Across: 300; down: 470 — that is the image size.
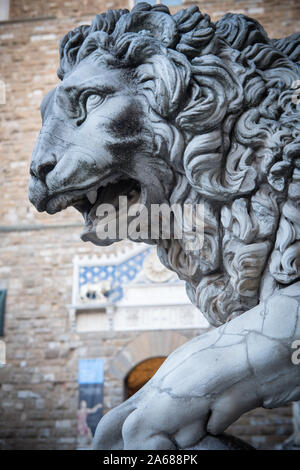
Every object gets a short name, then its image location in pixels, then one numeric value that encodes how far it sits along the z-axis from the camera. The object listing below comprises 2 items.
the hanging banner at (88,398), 9.16
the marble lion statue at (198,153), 1.17
